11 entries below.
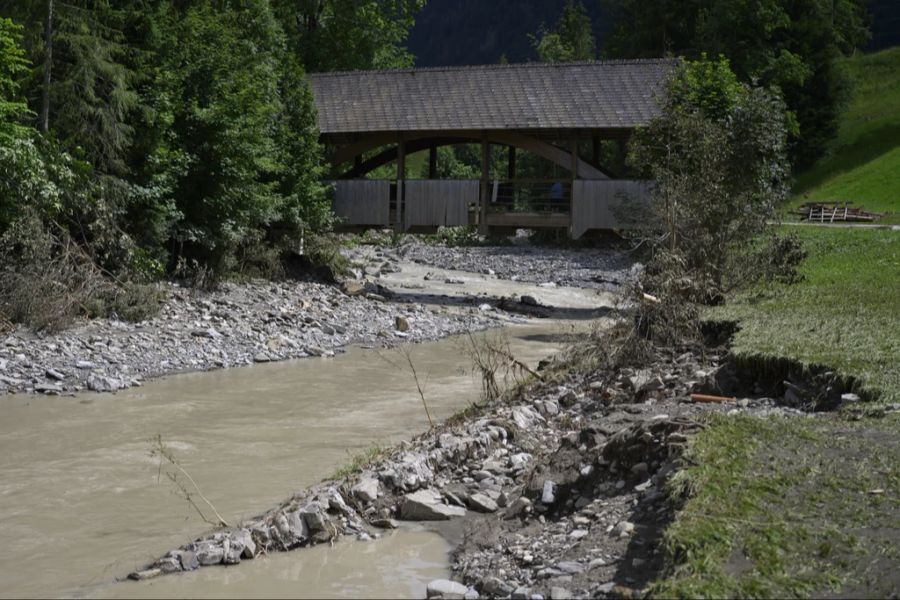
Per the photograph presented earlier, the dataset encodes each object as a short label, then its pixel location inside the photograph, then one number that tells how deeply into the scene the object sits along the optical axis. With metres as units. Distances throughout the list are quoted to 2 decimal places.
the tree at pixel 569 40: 56.62
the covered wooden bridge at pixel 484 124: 25.44
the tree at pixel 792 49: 37.75
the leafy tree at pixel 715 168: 13.55
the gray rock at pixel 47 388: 11.70
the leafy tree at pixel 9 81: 13.47
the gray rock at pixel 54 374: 12.16
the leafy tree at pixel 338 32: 39.00
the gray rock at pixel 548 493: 6.35
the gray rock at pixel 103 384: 11.96
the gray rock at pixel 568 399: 9.25
